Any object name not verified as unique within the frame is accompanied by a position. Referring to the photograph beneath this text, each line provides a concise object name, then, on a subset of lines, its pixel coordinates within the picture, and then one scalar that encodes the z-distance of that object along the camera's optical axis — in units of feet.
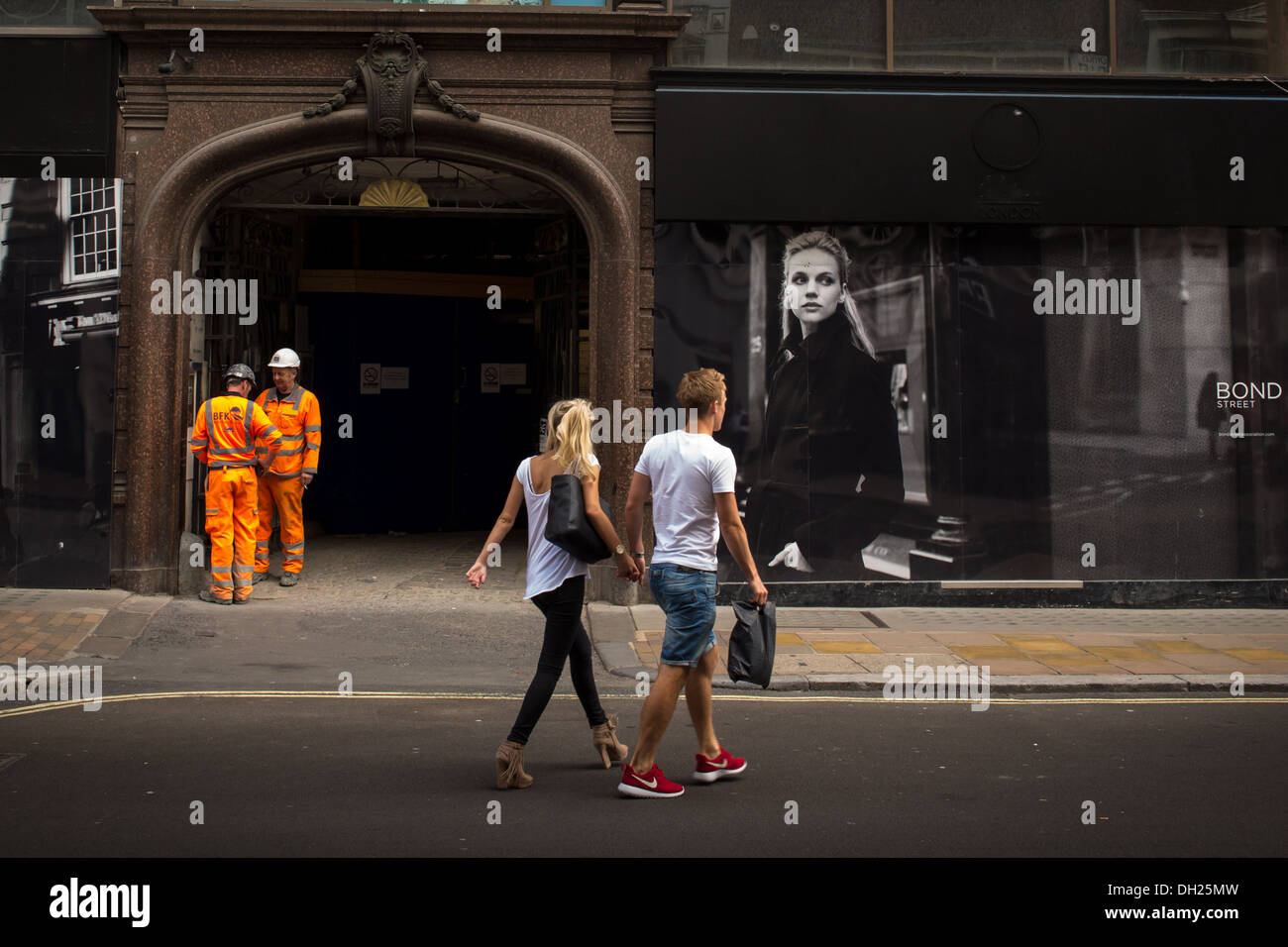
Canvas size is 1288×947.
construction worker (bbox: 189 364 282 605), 35.78
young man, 18.29
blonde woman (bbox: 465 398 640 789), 18.92
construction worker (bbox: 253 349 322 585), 37.78
